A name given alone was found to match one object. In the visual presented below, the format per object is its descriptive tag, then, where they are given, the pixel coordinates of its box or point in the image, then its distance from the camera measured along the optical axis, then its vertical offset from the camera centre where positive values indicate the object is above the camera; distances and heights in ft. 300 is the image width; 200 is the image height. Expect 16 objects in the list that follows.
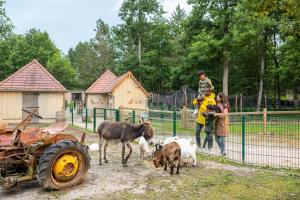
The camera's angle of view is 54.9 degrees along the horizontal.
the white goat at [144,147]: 25.32 -3.91
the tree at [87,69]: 178.50 +21.72
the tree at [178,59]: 112.46 +21.00
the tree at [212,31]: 94.81 +25.10
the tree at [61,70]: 161.74 +19.17
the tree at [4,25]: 102.98 +28.52
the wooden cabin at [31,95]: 65.30 +1.91
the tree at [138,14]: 126.80 +39.95
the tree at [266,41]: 91.37 +22.05
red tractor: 17.28 -3.42
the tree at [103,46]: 175.23 +36.21
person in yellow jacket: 26.99 -0.32
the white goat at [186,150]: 23.21 -3.73
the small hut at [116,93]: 77.68 +2.87
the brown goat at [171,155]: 21.32 -3.83
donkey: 24.19 -2.40
